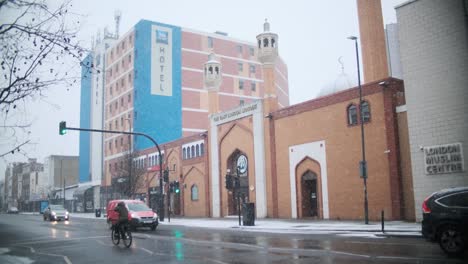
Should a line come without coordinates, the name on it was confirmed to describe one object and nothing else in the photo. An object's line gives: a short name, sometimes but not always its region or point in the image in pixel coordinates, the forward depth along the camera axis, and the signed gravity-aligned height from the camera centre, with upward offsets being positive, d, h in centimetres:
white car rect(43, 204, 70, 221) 4228 -104
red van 2432 -85
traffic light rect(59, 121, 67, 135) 2624 +432
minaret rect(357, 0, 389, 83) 3136 +1061
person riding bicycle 1617 -68
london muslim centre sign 2133 +149
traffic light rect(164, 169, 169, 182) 3649 +181
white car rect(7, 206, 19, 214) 9288 -151
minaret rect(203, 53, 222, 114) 4350 +1110
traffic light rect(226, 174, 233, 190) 2848 +97
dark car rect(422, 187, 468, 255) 1121 -76
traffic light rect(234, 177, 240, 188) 2841 +84
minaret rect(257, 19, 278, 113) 3625 +1151
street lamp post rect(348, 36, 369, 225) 2405 +133
